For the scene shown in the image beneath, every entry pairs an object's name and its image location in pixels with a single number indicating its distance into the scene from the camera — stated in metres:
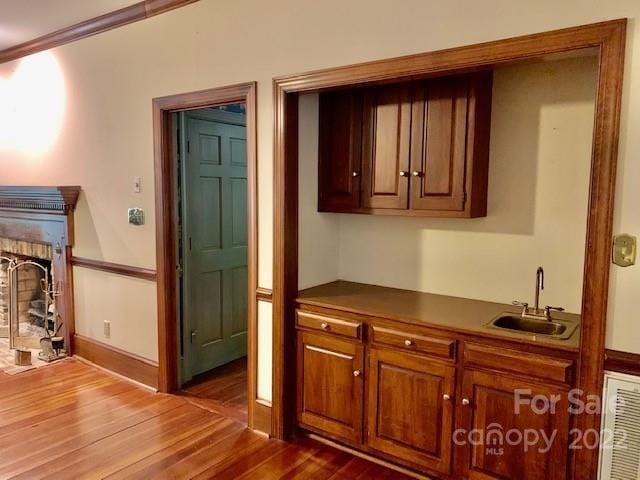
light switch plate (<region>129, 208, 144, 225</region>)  3.57
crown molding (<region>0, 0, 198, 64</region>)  3.24
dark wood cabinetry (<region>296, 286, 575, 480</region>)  2.07
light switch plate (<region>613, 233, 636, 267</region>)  1.80
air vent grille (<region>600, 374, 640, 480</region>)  1.84
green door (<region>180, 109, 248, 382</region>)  3.67
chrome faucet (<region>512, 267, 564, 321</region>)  2.37
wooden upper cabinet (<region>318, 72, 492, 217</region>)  2.51
